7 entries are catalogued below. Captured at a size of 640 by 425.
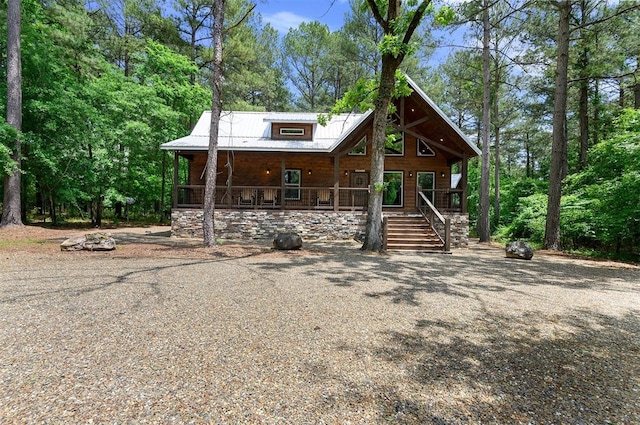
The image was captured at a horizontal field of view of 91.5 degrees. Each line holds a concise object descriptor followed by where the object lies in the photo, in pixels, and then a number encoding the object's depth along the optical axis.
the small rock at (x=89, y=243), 7.79
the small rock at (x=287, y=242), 9.37
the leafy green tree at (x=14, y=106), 11.02
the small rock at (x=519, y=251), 9.02
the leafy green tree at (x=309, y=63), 25.08
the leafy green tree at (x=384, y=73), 8.53
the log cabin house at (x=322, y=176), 12.55
